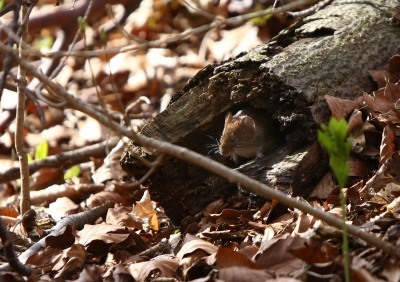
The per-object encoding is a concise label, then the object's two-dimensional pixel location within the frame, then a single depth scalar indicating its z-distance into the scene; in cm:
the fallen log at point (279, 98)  741
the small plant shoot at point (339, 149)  375
